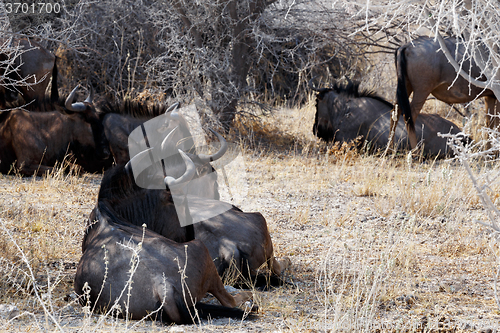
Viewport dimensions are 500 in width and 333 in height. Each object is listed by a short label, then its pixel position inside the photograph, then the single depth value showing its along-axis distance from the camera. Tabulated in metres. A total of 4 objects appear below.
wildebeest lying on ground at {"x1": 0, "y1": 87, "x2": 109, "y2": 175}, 14.79
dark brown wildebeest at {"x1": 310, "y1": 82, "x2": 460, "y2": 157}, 17.31
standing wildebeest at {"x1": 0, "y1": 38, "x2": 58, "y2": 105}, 15.77
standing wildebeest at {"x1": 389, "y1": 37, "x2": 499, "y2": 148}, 16.31
